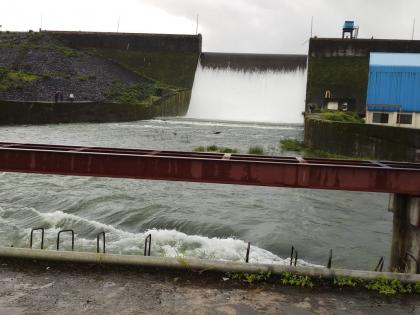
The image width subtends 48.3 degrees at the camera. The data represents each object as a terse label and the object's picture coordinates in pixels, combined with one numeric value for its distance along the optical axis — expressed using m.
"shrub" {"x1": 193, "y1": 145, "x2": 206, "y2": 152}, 18.55
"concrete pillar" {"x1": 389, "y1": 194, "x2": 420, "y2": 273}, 5.86
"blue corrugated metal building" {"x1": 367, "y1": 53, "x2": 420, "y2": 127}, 22.42
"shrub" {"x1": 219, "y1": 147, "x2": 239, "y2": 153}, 18.31
